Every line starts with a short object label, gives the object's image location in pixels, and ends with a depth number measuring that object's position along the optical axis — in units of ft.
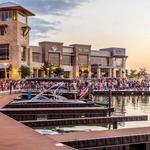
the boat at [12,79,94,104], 109.19
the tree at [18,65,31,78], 285.23
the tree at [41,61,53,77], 376.93
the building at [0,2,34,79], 291.99
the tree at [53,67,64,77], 393.09
